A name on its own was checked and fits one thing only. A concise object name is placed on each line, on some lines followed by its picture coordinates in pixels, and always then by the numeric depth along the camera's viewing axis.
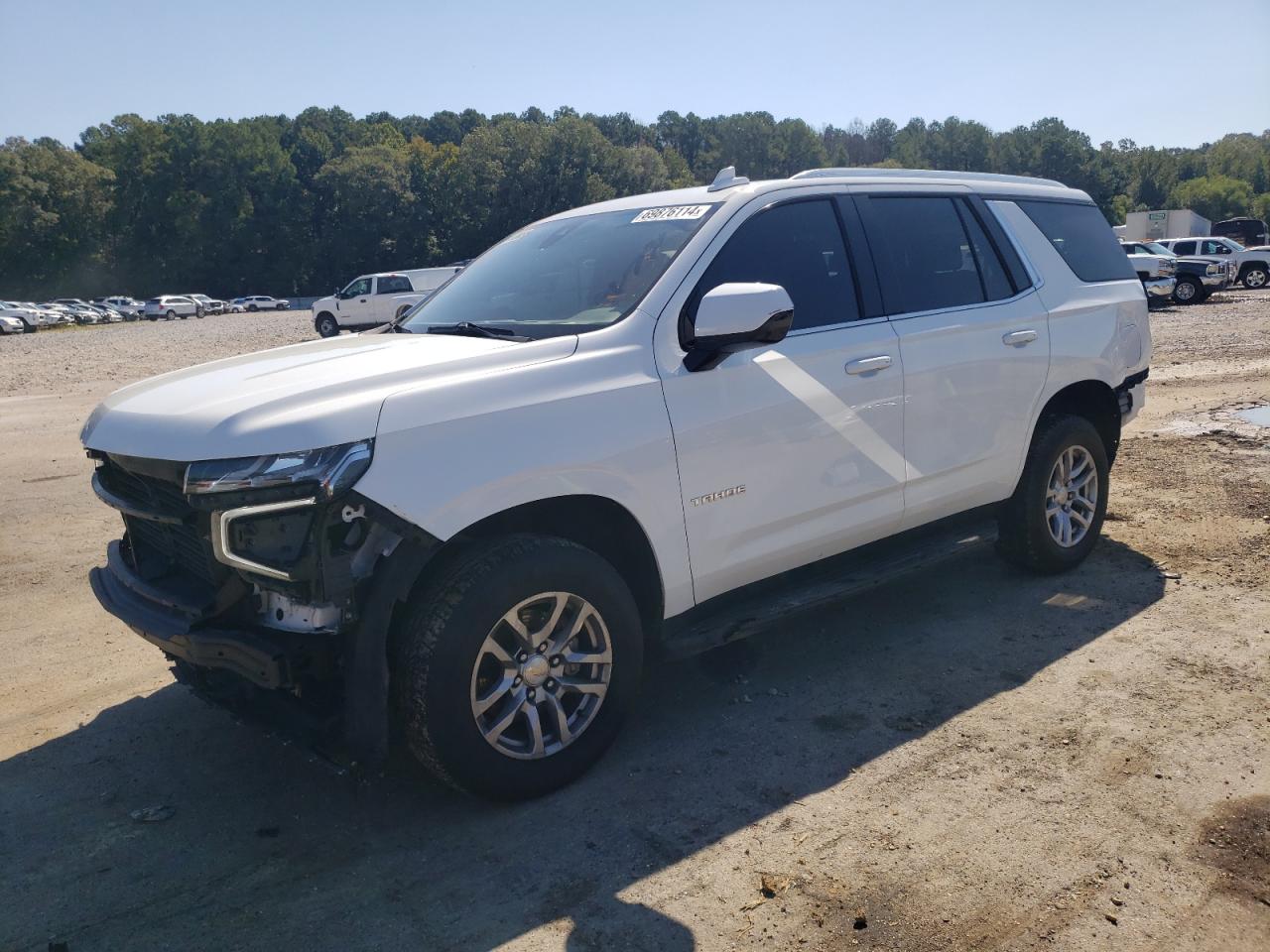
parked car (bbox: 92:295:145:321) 68.94
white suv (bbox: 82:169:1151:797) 3.06
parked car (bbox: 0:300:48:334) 51.36
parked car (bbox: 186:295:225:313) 73.56
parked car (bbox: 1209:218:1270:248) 47.41
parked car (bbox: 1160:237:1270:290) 32.59
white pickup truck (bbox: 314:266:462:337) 32.44
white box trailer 61.62
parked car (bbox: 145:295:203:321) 66.75
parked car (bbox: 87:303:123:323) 66.35
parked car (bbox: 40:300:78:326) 57.50
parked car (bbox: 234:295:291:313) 79.12
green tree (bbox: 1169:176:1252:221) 111.69
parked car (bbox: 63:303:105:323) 63.25
